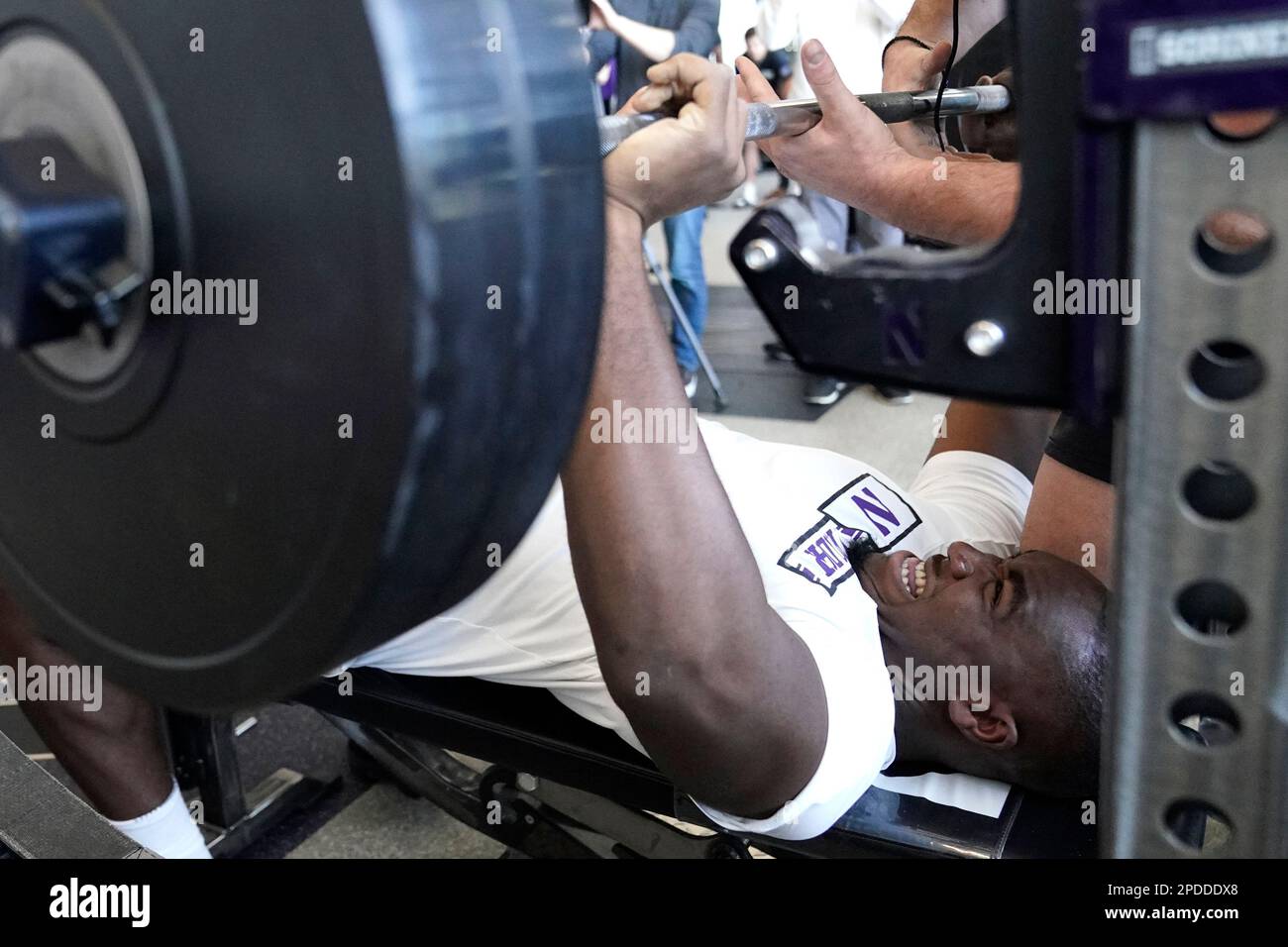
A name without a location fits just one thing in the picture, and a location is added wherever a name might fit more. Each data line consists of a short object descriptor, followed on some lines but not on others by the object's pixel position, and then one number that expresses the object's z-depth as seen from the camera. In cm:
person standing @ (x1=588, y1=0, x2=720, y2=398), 262
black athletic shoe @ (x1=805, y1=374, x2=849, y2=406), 288
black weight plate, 43
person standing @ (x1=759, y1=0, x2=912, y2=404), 248
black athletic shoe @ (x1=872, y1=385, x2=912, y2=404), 285
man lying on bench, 76
